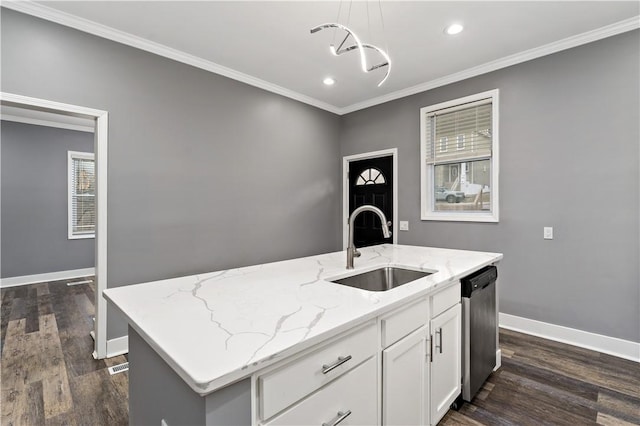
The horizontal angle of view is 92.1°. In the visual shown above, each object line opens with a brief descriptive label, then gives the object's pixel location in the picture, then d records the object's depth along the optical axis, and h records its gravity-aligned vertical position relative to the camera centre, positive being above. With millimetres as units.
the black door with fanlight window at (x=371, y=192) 4383 +311
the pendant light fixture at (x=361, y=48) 1641 +1633
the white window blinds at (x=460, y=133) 3465 +961
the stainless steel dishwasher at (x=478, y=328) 1910 -762
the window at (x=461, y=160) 3410 +629
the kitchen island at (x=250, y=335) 803 -373
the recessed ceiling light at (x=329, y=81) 3779 +1645
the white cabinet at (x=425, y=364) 1346 -756
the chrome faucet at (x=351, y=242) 1918 -182
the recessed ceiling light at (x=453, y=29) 2658 +1613
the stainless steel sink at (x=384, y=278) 1924 -423
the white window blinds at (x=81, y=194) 5551 +355
